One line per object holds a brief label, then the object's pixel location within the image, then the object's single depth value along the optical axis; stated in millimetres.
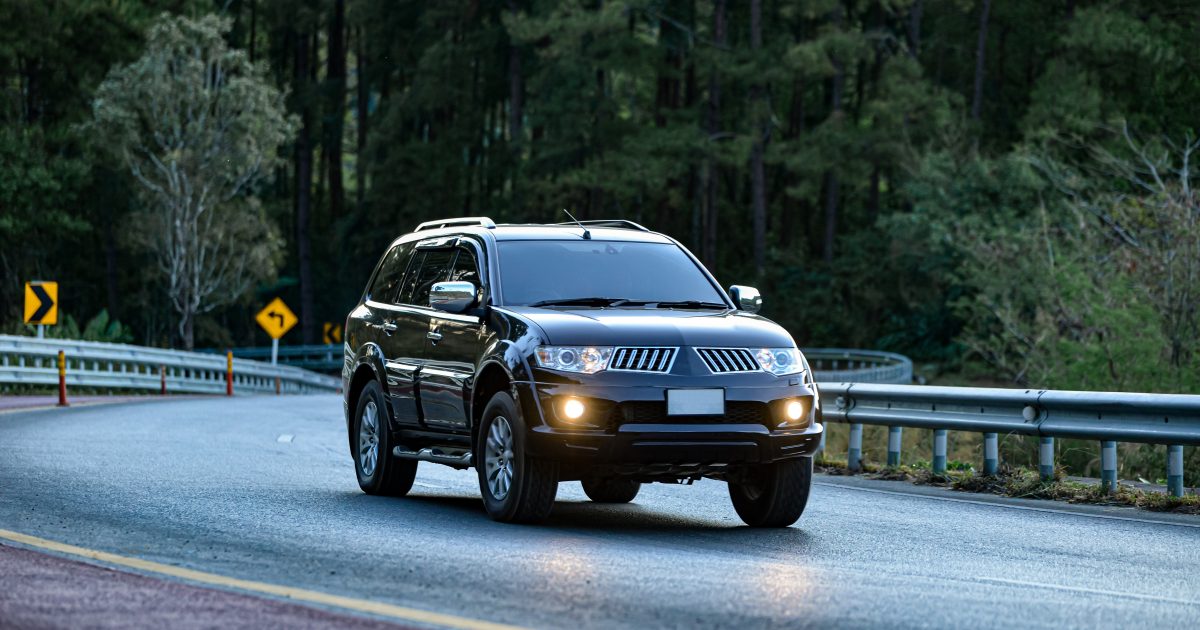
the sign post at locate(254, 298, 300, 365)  47531
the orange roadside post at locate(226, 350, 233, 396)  40078
